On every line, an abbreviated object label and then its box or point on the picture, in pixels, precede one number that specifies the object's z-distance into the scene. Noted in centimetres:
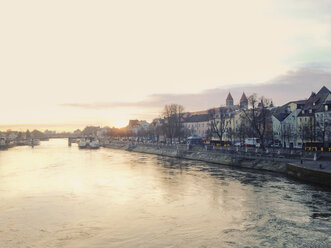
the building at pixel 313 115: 6106
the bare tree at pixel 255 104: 6169
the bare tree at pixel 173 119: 10344
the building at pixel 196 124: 14312
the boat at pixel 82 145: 14875
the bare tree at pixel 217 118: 11425
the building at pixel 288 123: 6994
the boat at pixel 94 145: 13775
